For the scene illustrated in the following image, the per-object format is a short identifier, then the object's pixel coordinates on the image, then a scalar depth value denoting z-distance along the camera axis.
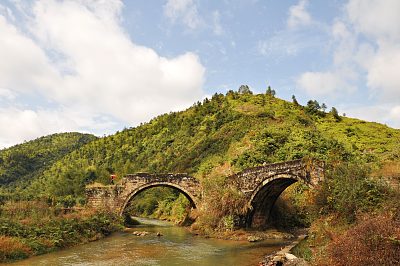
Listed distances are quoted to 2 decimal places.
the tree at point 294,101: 69.04
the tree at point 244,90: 79.34
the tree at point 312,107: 64.68
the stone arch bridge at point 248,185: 22.69
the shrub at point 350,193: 14.63
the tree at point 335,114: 62.49
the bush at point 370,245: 9.27
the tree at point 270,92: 77.32
